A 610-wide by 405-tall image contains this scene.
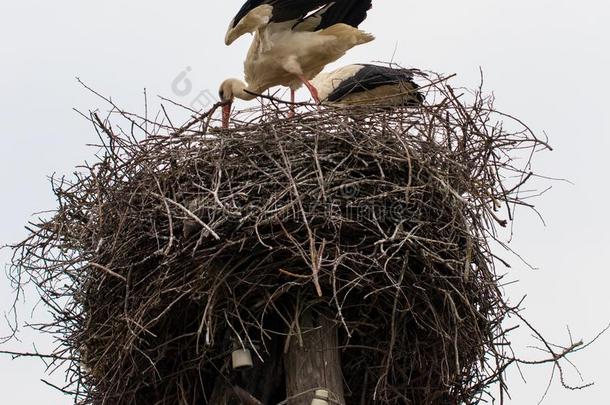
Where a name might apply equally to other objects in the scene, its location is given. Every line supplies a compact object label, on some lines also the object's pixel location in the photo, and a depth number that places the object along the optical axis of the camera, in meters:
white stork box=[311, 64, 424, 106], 15.93
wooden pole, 11.41
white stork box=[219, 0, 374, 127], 16.36
